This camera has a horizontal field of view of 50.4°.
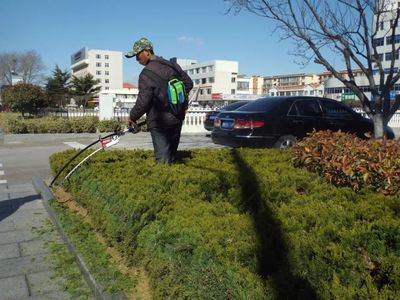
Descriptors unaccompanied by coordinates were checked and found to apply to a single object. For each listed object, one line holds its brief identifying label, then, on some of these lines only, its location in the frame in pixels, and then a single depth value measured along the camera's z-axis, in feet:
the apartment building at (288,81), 390.01
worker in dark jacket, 16.43
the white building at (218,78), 386.93
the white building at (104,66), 448.65
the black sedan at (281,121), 28.32
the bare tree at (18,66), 252.21
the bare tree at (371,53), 27.99
